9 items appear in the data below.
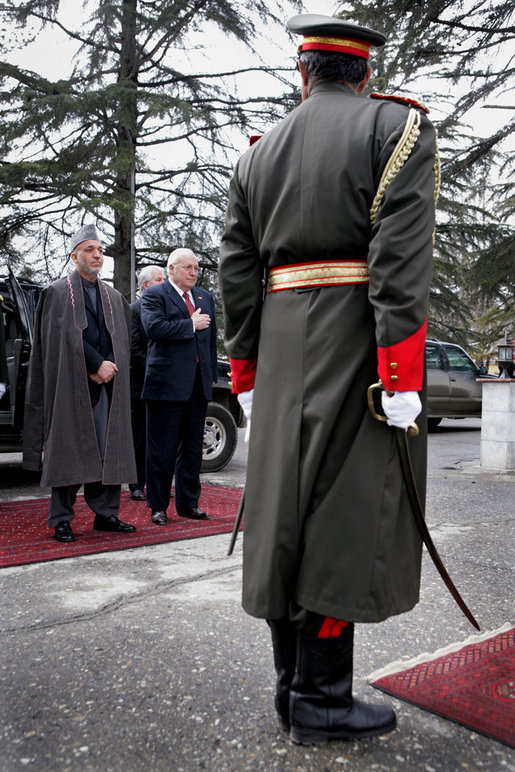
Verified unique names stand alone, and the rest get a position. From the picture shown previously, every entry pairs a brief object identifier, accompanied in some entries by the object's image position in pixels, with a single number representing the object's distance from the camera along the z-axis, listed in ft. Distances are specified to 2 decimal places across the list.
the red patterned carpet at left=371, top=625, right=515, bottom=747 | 7.45
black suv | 20.63
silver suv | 45.21
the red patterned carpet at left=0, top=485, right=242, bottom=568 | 14.01
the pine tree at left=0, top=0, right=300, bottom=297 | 47.60
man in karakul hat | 15.40
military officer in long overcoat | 6.73
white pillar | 26.55
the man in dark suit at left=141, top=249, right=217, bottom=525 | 16.62
